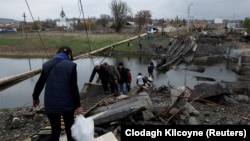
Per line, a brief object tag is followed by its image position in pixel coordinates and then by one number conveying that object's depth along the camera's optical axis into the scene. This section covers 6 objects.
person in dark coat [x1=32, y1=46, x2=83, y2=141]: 4.43
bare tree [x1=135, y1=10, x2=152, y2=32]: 77.74
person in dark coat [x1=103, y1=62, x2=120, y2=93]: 10.37
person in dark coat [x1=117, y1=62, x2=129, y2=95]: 11.84
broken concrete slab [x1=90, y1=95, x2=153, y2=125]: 6.63
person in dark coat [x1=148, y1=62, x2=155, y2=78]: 22.33
